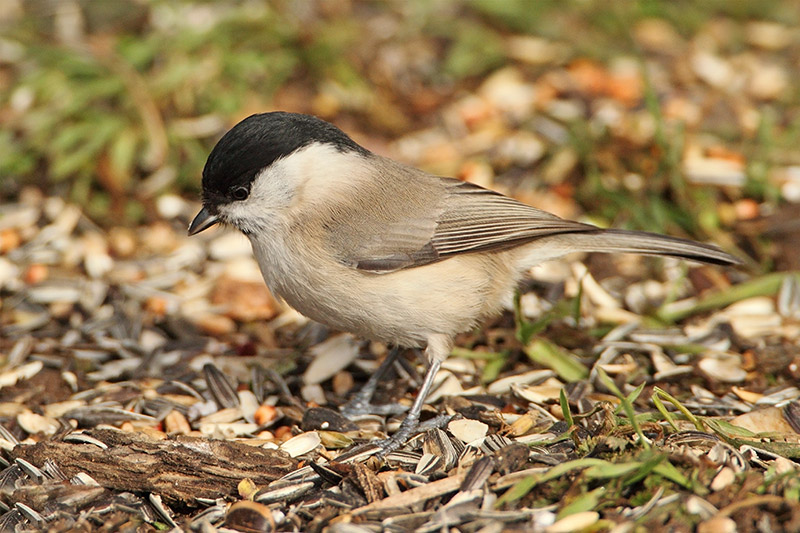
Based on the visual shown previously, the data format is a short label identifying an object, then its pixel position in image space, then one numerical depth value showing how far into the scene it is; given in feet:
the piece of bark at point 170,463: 17.71
